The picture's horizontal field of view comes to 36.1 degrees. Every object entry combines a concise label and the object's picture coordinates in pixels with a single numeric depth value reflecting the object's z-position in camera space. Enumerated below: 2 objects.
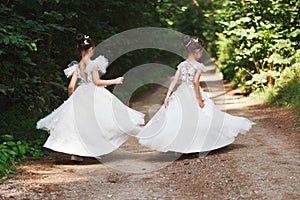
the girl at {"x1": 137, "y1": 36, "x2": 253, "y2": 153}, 7.22
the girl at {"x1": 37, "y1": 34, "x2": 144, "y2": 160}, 7.07
